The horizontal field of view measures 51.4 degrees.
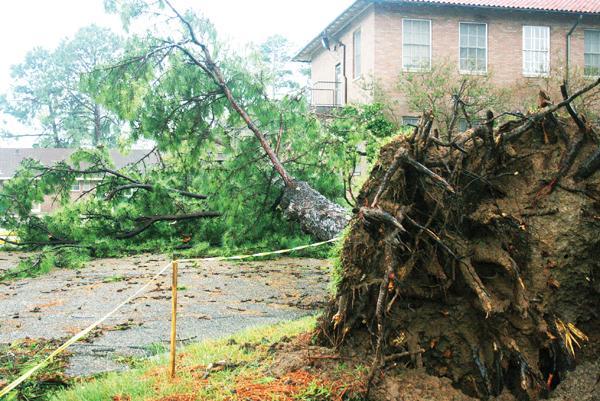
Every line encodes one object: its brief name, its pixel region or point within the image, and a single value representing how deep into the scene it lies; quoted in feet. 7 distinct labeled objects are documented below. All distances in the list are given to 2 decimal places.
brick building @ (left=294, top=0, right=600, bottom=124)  71.26
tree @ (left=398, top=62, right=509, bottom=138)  65.10
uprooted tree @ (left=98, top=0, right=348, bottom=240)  34.17
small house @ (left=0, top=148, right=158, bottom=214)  140.92
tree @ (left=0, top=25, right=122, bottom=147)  161.99
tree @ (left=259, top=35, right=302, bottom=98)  171.83
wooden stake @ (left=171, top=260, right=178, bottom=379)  13.09
